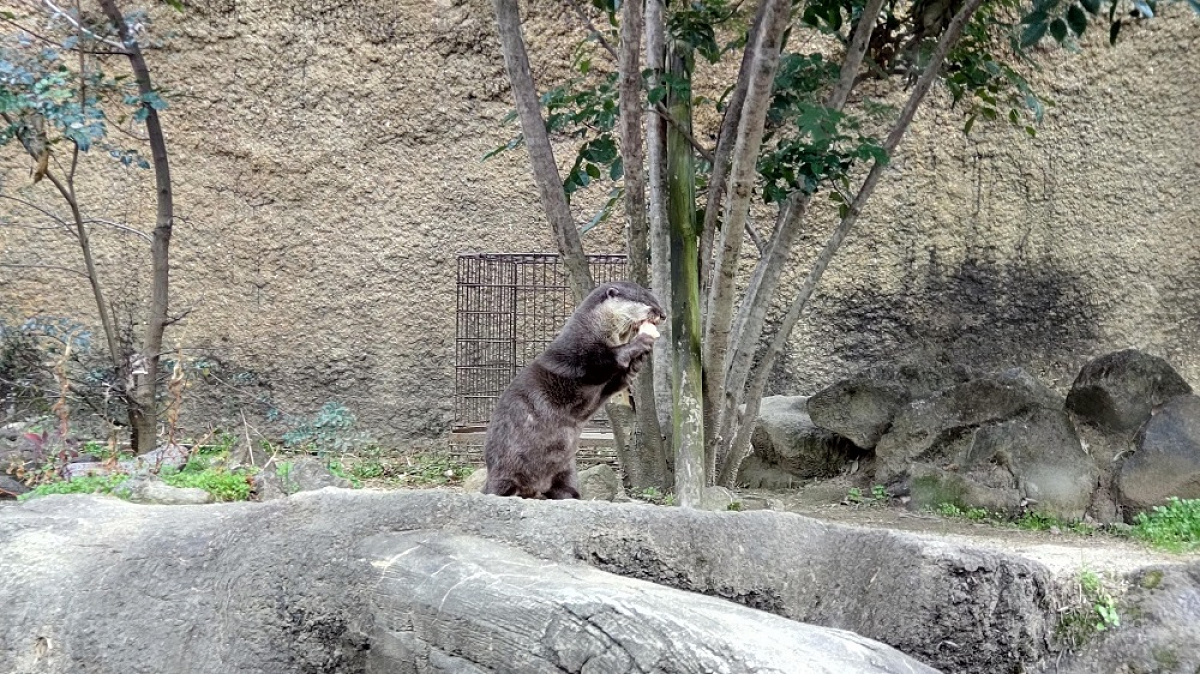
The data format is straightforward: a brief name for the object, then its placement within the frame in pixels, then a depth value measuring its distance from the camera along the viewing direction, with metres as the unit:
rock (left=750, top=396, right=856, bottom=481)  7.29
